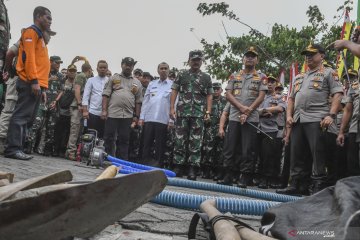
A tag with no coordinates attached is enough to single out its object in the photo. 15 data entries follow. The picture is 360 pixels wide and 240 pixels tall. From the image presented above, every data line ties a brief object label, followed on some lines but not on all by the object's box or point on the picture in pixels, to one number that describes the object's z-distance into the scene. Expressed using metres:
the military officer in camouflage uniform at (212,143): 7.87
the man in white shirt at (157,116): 7.11
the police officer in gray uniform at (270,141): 7.23
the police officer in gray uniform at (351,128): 5.05
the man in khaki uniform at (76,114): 8.48
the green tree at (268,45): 16.22
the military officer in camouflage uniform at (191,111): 6.28
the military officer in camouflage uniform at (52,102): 8.68
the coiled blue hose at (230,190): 4.32
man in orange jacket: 5.22
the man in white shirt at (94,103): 7.98
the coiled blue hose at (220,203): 2.81
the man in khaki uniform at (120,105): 7.27
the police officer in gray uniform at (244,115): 5.59
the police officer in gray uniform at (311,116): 4.97
